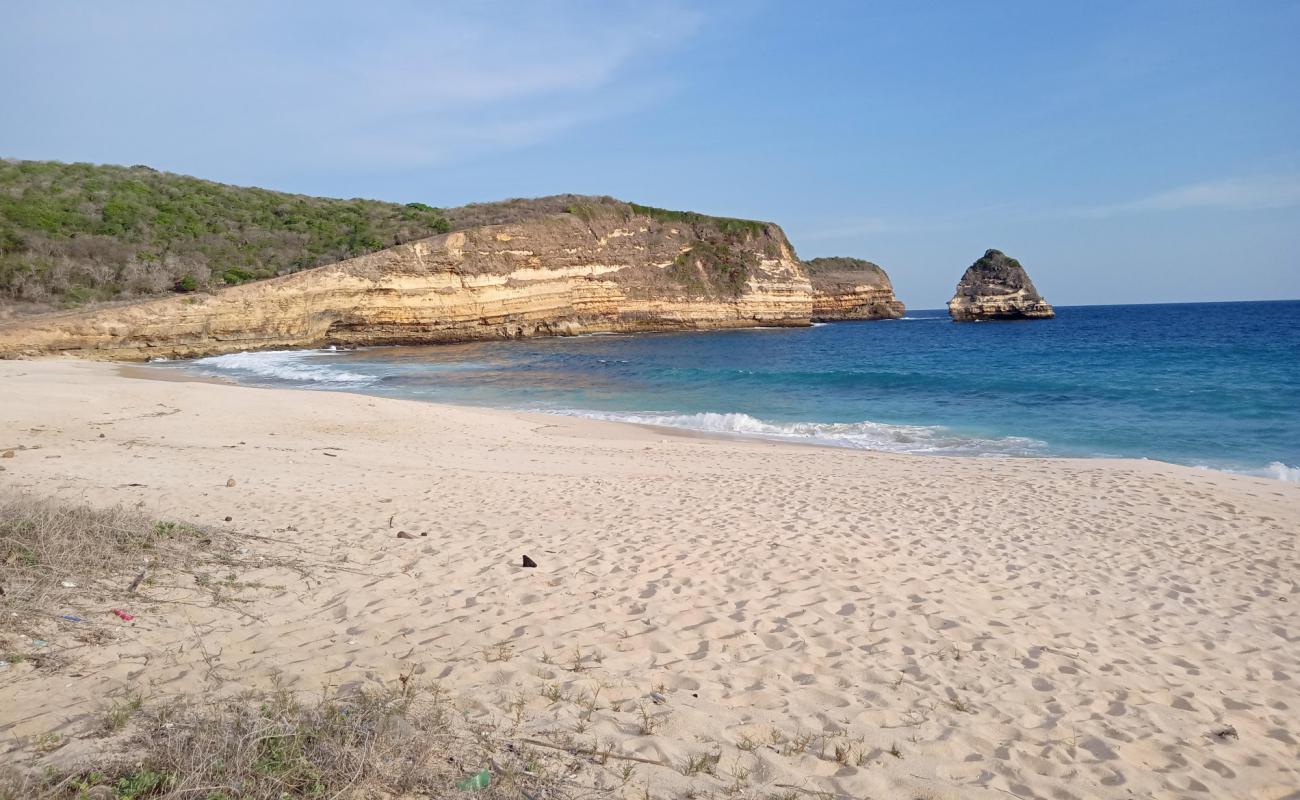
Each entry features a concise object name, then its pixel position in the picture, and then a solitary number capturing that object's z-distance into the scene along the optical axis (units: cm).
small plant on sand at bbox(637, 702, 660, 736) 331
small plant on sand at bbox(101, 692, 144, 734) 293
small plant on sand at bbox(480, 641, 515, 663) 407
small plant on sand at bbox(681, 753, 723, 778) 297
